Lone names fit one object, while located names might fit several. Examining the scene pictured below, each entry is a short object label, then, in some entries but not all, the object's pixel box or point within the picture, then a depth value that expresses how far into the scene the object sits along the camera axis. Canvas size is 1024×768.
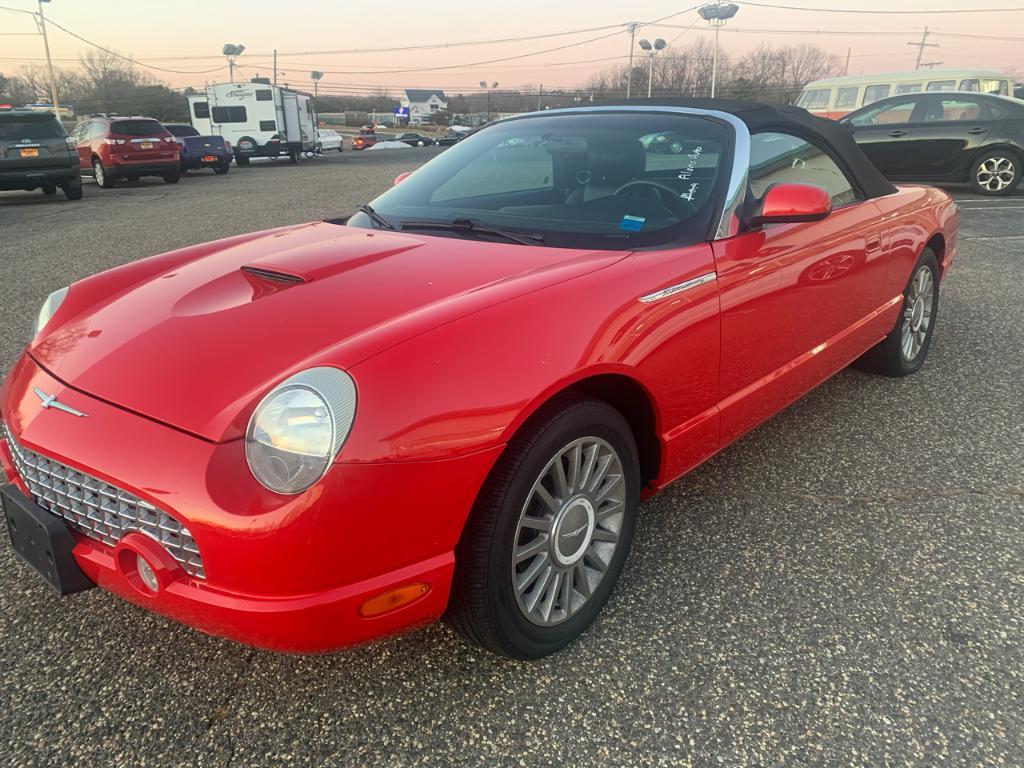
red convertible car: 1.59
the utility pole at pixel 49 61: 32.66
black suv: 12.51
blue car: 21.12
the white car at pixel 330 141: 37.09
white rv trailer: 28.31
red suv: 16.48
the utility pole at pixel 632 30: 50.06
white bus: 14.85
